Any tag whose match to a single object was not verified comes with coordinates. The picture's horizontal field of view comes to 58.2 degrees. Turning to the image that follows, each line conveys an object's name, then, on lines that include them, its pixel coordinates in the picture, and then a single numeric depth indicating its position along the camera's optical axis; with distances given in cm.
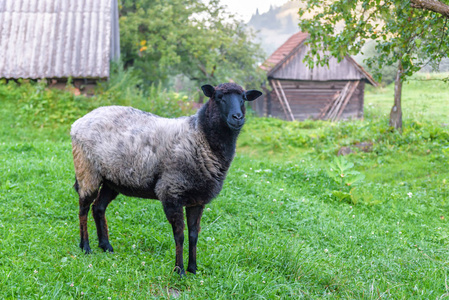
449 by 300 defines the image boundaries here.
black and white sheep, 424
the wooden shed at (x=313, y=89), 2283
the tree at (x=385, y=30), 616
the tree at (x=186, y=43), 1812
